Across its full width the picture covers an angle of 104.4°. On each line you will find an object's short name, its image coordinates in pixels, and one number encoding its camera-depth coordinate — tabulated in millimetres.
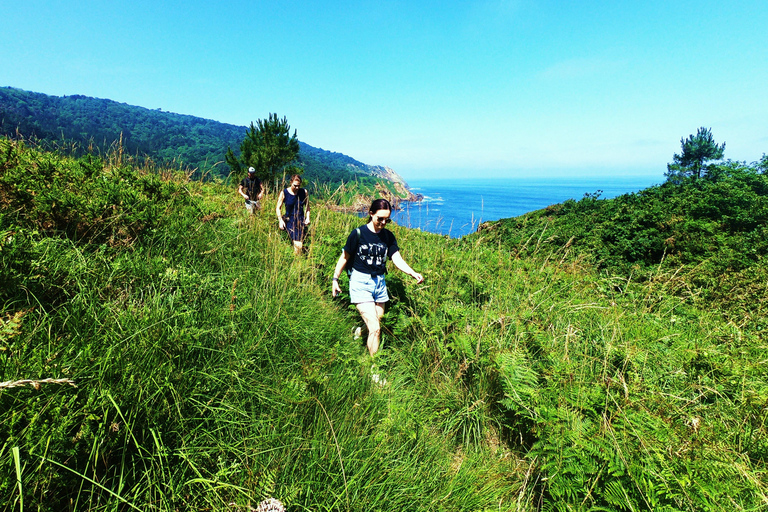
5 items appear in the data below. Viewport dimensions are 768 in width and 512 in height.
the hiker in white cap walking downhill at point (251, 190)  7082
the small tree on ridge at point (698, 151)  32969
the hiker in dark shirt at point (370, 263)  3697
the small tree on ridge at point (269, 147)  41188
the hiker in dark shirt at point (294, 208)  5883
